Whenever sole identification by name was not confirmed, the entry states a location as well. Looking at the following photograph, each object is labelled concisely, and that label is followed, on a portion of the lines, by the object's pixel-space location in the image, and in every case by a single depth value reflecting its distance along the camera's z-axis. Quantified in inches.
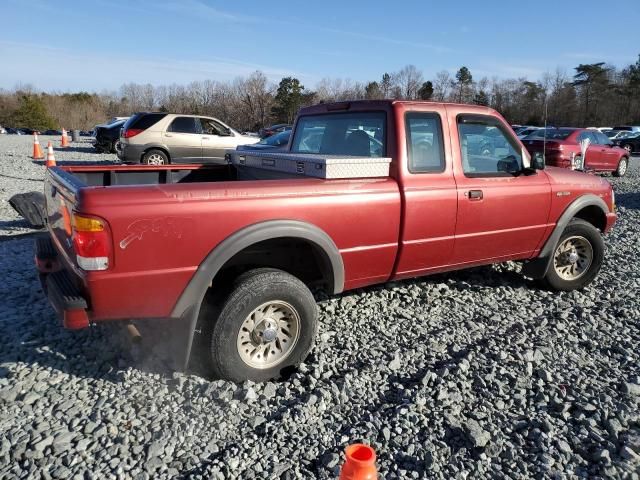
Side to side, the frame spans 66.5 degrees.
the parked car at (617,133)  1218.0
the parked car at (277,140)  540.7
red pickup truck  110.0
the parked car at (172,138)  506.3
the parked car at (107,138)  761.0
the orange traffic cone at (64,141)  960.3
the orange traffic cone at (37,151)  710.5
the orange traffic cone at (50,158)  403.2
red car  530.6
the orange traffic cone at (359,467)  64.7
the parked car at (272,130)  1162.4
